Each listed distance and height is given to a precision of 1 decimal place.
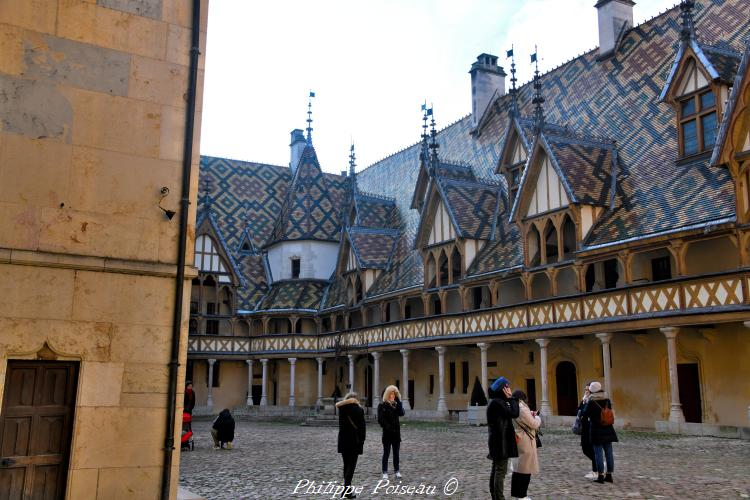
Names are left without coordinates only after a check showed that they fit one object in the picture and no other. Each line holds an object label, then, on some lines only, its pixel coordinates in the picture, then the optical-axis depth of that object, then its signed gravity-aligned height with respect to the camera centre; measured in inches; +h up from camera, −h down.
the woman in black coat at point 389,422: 433.4 -10.2
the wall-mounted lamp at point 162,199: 328.5 +86.2
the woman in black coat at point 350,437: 366.9 -15.9
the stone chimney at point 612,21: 1162.0 +584.6
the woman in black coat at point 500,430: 301.7 -10.1
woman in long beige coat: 307.1 -18.8
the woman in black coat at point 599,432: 397.1 -13.8
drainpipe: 313.6 +62.1
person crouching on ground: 667.4 -23.1
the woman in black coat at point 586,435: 406.6 -16.4
